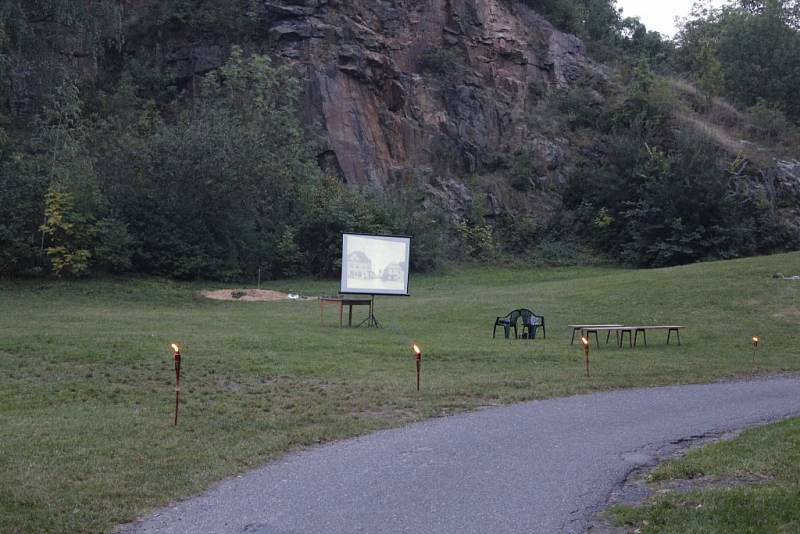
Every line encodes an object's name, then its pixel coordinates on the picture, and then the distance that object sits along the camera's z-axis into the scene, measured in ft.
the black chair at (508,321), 77.56
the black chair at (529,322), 78.18
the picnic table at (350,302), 85.92
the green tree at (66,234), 118.73
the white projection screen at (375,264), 86.07
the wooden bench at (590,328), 70.55
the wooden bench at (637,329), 71.53
